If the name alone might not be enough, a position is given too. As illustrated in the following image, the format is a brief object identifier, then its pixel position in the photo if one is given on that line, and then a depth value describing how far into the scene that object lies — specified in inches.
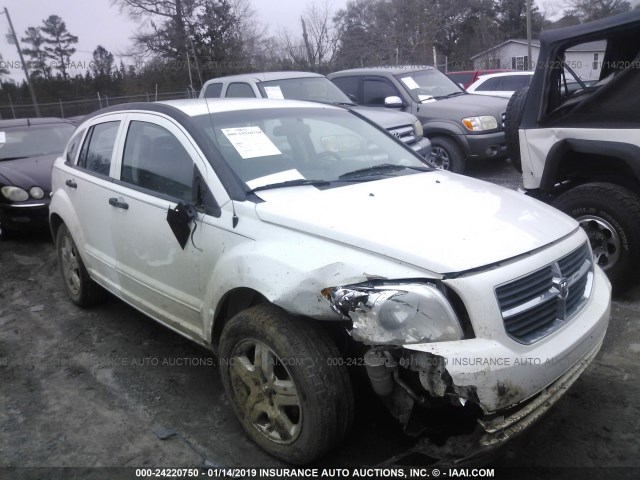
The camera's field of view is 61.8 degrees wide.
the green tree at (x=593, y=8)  1460.6
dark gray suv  326.6
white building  1461.6
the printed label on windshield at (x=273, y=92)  314.5
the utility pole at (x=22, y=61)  1157.1
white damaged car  85.5
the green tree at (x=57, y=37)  1680.6
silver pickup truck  304.0
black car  266.1
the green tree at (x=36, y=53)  1529.3
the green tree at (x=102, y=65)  1405.0
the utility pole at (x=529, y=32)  942.1
